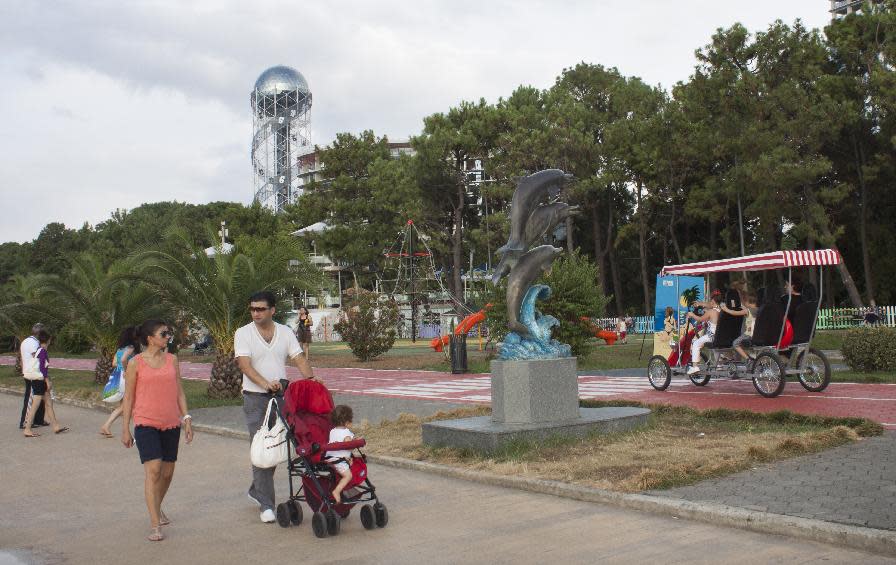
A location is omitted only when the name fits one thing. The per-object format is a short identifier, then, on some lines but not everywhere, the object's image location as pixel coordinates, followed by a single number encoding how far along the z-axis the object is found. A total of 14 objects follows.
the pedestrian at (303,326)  28.19
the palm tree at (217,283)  18.33
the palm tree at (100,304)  24.27
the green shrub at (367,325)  30.89
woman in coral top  6.61
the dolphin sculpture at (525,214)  10.66
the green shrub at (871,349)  17.42
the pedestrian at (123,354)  13.01
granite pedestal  9.77
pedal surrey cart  14.16
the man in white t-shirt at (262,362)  7.07
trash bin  23.66
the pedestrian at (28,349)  14.02
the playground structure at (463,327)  25.92
